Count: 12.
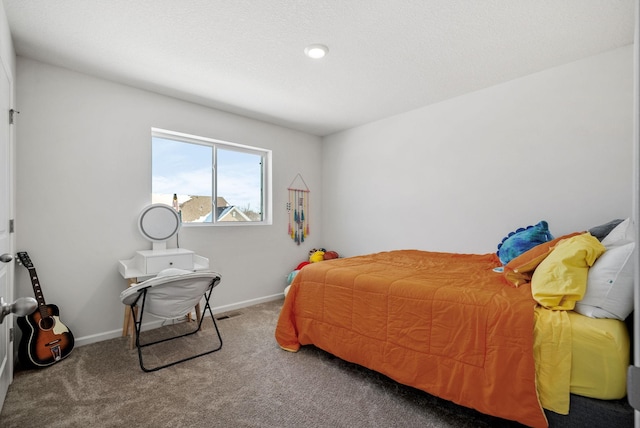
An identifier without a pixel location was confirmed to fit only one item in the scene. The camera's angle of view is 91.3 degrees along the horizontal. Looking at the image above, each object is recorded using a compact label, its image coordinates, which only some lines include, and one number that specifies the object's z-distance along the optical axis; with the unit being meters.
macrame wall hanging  4.57
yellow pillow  1.52
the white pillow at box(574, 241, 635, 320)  1.41
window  3.51
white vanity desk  2.81
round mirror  3.07
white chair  2.32
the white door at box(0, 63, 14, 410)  1.84
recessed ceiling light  2.42
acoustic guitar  2.32
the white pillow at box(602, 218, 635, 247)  1.60
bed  1.41
